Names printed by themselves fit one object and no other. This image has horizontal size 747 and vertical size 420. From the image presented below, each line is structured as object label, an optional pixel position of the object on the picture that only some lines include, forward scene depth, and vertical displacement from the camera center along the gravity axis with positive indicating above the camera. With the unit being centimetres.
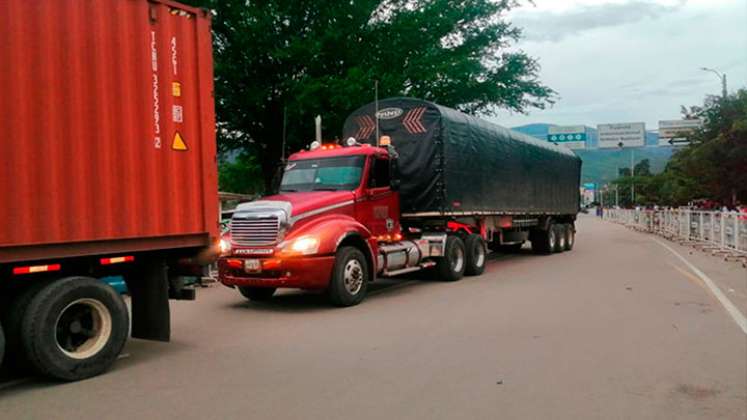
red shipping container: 547 +75
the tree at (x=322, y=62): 2281 +523
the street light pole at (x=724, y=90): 3084 +490
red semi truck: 957 -11
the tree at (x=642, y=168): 11652 +496
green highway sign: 5388 +495
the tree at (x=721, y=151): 2746 +181
